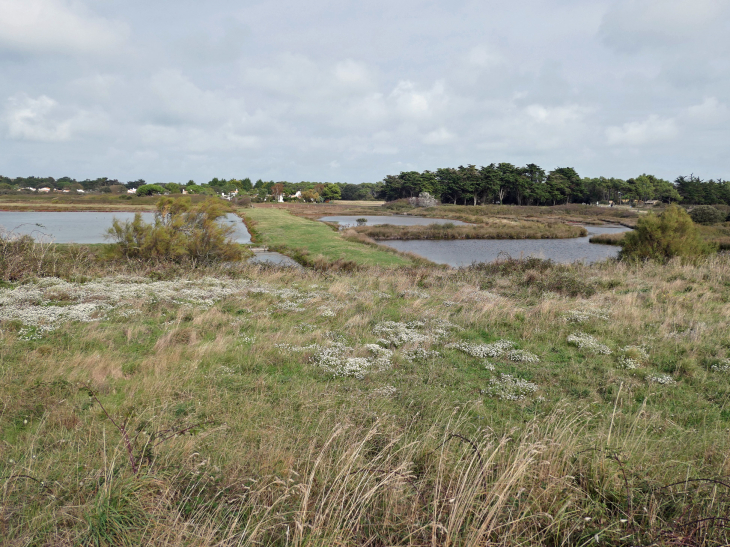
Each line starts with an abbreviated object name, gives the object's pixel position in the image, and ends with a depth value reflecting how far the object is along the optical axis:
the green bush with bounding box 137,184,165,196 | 134.38
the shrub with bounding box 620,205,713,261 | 23.95
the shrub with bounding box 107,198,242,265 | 22.66
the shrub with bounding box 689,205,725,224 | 58.16
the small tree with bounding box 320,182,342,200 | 158.75
